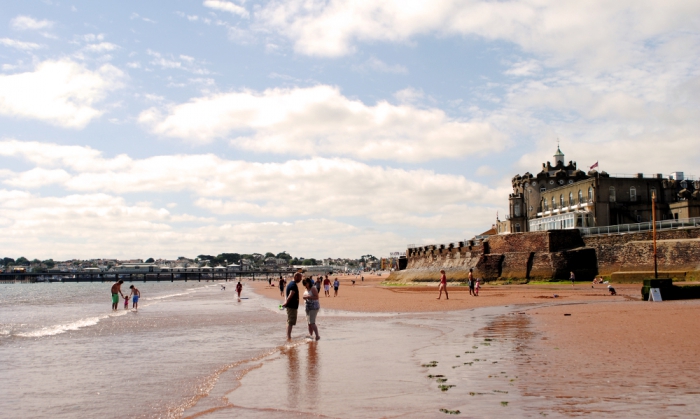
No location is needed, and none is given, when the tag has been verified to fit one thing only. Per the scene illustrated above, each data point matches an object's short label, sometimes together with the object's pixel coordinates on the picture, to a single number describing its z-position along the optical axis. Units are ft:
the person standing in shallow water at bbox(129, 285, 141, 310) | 101.70
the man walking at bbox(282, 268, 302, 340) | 51.08
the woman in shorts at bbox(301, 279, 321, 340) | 50.55
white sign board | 81.20
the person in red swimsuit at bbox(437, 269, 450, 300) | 104.82
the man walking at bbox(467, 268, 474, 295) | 113.19
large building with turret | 183.93
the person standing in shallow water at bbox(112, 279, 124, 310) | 95.45
